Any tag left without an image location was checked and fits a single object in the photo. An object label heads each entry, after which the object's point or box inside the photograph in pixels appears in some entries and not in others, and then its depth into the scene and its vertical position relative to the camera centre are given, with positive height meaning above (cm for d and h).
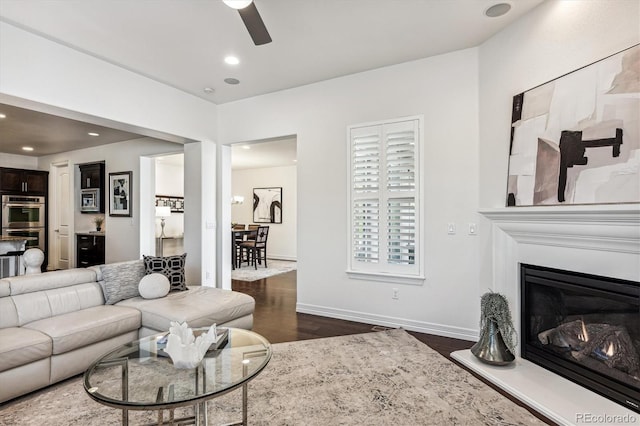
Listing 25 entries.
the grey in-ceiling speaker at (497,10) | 269 +171
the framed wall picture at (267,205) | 968 +25
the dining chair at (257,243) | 788 -74
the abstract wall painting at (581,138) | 206 +55
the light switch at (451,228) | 350 -16
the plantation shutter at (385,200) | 368 +15
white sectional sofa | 229 -90
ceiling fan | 200 +125
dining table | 787 -70
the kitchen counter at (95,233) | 671 -41
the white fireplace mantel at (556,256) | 205 -32
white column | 483 -1
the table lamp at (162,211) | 635 +4
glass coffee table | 151 -85
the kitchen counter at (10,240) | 480 -40
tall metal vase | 268 -112
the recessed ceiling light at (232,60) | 357 +169
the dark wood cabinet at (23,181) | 738 +74
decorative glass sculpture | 180 -75
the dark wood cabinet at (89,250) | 671 -76
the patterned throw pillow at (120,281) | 327 -69
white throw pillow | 332 -75
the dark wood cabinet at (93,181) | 672 +68
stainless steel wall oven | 745 -11
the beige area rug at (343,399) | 209 -130
